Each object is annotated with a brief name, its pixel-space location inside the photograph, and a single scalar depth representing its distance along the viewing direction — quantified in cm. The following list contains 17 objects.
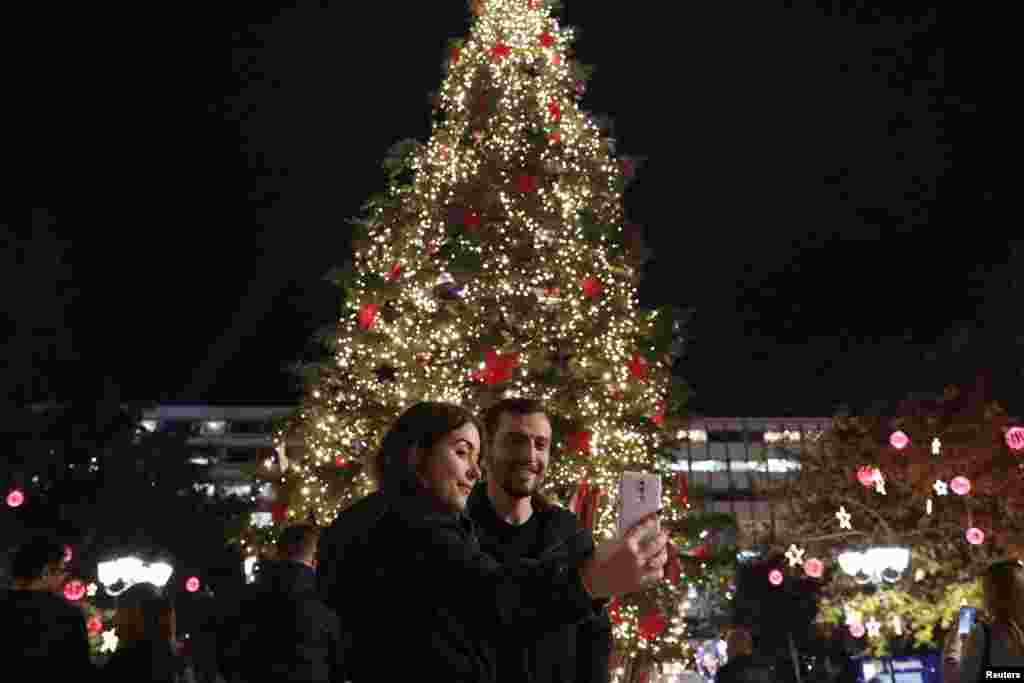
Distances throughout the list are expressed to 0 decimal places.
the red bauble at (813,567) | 1917
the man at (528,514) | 262
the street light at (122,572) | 1659
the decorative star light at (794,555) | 1924
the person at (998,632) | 476
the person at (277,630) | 480
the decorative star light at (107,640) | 1906
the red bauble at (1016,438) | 1620
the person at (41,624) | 445
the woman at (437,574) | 184
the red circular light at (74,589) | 1762
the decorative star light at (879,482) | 1803
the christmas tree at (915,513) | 1853
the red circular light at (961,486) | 1706
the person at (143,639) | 468
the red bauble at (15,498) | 1728
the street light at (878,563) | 1639
